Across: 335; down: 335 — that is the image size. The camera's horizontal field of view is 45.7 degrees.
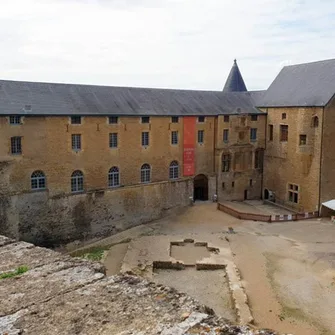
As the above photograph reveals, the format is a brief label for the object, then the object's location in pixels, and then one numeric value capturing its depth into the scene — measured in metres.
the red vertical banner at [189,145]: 31.25
